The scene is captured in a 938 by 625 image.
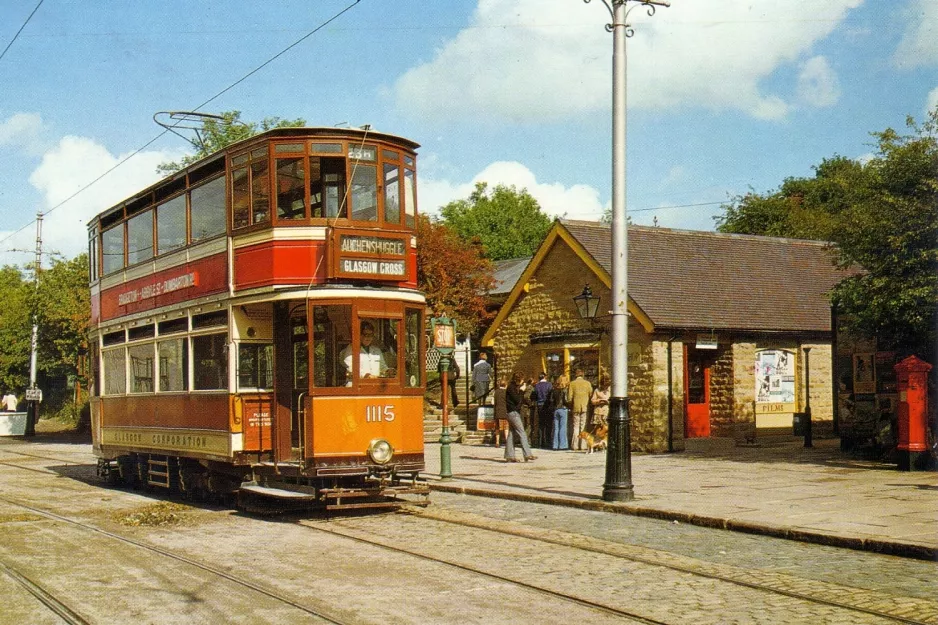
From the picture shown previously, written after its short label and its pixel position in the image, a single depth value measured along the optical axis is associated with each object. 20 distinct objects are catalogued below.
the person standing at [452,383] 35.32
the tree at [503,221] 77.50
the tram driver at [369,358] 13.64
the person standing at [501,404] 22.72
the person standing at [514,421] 21.33
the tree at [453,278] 38.28
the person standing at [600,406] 24.91
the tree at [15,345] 52.56
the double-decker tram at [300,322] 13.57
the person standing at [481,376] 31.80
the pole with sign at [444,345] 18.31
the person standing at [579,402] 24.78
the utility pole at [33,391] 42.84
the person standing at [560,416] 25.73
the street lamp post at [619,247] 14.73
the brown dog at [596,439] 24.73
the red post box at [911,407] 16.98
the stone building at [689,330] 24.36
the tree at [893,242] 17.41
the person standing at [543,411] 26.47
